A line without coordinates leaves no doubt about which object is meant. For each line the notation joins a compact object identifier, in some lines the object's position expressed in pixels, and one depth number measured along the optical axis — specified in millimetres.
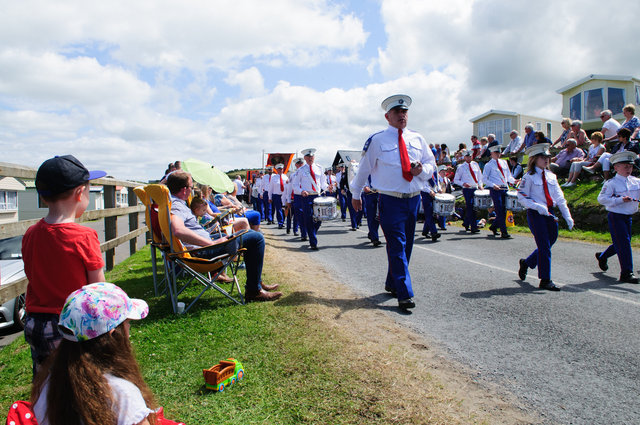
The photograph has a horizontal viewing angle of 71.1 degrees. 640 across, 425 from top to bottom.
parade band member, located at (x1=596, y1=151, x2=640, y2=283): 6797
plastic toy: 3276
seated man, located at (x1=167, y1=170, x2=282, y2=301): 5488
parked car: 5938
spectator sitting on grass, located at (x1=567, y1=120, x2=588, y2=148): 16031
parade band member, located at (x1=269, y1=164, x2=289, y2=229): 17344
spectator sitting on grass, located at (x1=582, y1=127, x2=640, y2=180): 12219
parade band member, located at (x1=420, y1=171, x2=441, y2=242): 11781
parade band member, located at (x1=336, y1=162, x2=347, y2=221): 19138
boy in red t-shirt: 2557
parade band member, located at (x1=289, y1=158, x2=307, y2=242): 12006
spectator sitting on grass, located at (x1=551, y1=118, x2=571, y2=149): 16297
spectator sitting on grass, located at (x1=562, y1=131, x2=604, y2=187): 14398
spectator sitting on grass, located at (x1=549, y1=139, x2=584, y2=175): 15666
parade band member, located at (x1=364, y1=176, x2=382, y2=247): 11039
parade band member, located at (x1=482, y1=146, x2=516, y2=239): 12492
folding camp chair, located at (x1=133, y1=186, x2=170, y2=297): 5788
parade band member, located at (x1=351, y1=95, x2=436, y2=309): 5410
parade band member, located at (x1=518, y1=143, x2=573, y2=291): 6363
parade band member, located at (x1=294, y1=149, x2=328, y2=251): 11310
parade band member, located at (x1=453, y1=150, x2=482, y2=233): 13320
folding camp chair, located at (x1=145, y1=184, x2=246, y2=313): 5156
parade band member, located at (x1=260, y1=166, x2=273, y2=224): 20727
